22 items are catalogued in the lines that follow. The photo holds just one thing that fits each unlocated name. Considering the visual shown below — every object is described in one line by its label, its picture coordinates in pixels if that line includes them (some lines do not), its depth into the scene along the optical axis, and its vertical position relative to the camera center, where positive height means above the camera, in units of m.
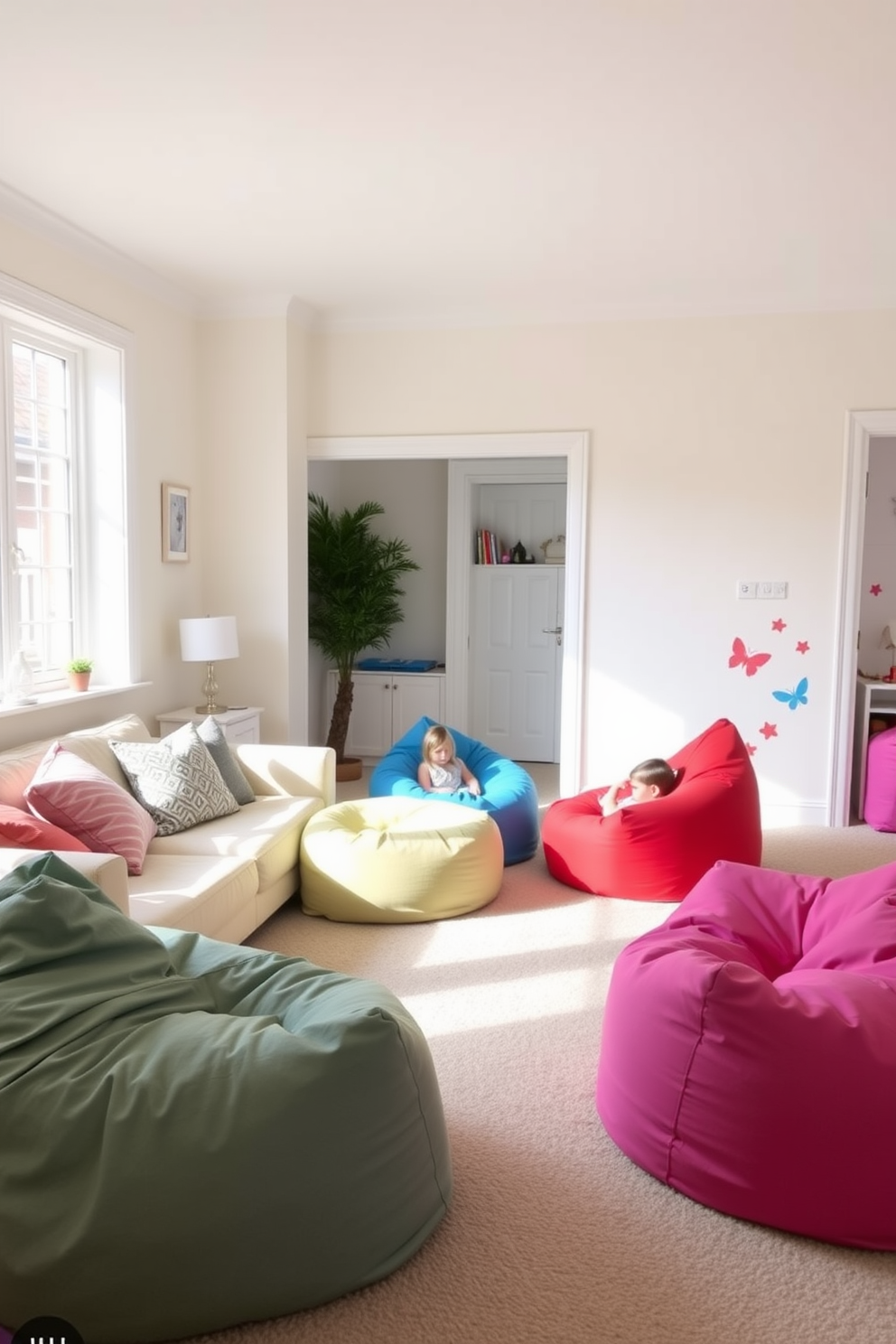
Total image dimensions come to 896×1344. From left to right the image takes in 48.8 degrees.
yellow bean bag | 3.77 -1.13
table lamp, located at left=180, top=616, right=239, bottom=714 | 4.94 -0.32
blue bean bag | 4.55 -1.00
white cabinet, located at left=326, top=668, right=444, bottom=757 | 7.07 -0.92
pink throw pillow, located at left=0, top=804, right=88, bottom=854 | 2.86 -0.76
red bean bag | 4.04 -1.06
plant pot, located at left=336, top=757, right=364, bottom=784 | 6.50 -1.28
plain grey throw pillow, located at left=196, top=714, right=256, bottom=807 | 4.15 -0.79
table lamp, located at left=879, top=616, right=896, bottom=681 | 5.68 -0.33
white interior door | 7.11 -0.57
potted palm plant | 6.60 -0.12
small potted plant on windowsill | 4.43 -0.45
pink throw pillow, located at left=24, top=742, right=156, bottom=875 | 3.20 -0.77
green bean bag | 1.68 -1.03
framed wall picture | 5.15 +0.27
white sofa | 2.95 -0.99
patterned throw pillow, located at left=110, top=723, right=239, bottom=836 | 3.75 -0.80
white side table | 4.98 -0.75
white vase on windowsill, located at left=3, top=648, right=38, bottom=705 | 4.05 -0.45
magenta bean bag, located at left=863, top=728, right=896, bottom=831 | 5.19 -1.06
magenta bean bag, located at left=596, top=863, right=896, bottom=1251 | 1.95 -1.04
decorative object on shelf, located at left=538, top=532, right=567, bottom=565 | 7.08 +0.21
